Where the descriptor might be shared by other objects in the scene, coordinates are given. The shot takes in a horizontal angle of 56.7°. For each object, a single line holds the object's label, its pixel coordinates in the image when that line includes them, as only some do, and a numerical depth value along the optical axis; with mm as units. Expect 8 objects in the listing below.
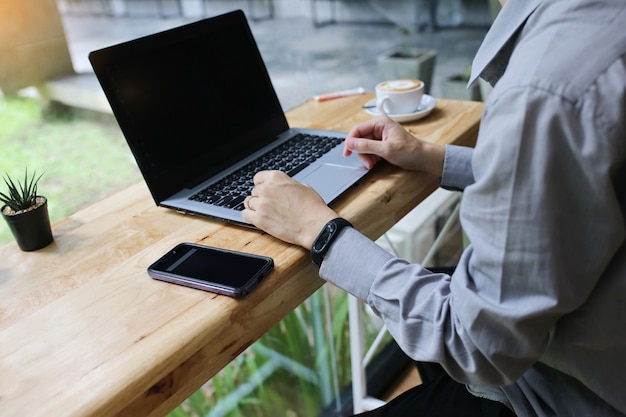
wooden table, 610
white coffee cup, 1252
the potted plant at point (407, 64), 2281
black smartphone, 729
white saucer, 1252
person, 543
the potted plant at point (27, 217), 864
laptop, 935
